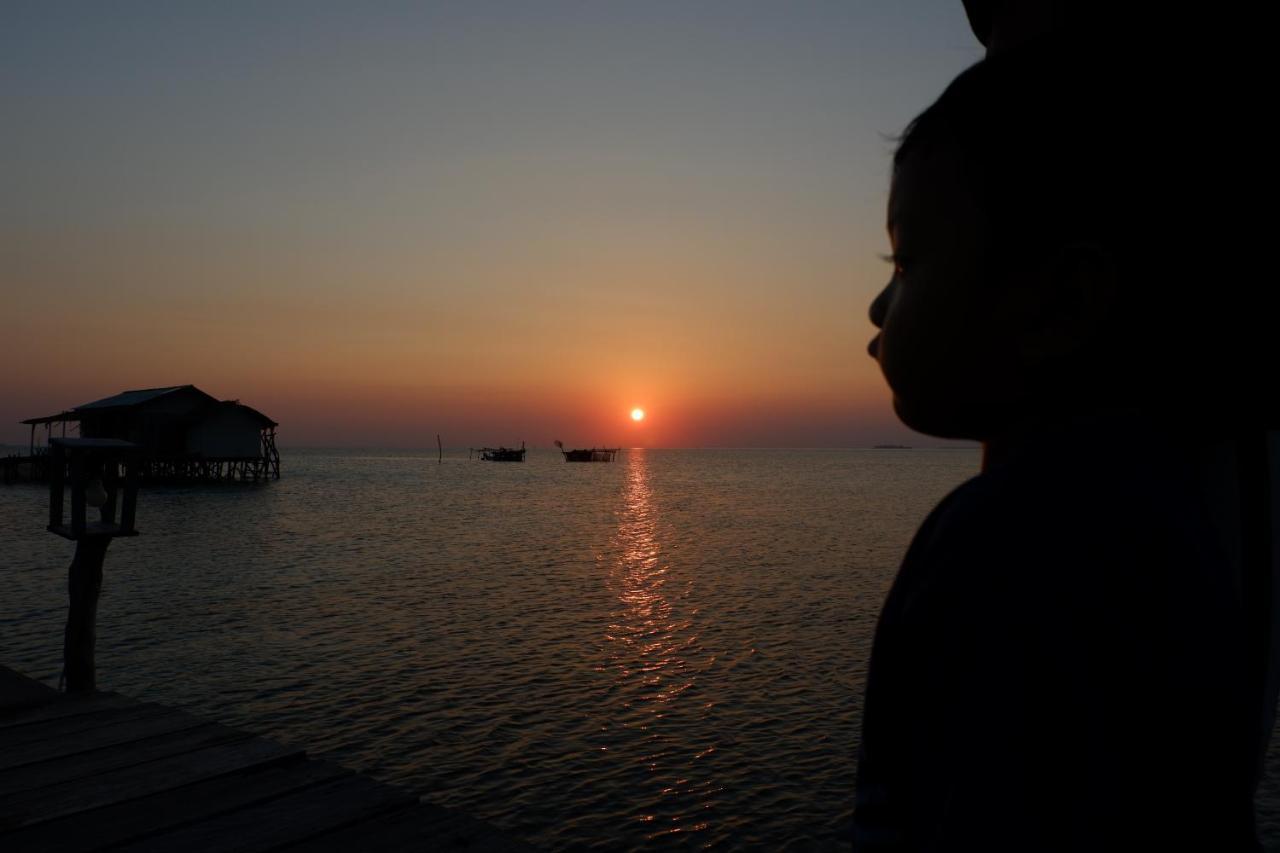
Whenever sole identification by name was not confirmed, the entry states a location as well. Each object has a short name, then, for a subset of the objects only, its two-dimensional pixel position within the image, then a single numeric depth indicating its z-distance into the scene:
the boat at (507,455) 148.50
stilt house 51.06
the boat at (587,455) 158.38
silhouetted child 0.51
